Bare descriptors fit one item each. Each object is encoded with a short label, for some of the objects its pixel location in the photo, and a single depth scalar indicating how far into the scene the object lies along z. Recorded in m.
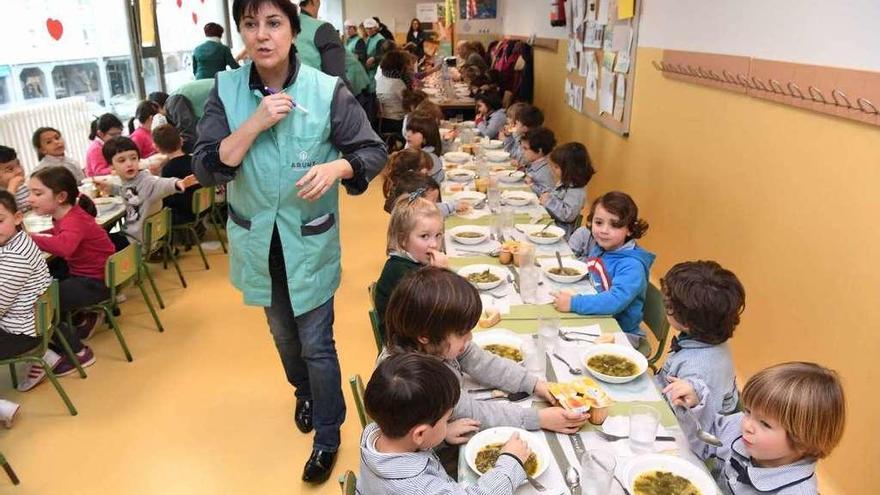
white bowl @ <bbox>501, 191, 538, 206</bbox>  3.90
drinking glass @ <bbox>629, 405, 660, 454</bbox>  1.60
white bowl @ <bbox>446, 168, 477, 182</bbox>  4.64
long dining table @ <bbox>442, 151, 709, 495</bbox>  1.57
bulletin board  4.89
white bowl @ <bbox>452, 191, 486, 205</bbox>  3.87
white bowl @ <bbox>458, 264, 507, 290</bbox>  2.71
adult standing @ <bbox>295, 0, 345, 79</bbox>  4.77
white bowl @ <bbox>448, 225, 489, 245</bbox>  3.16
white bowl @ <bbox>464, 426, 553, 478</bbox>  1.58
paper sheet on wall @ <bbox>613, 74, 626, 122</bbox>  5.03
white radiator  5.16
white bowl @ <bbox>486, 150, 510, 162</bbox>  5.31
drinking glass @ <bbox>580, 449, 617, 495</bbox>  1.42
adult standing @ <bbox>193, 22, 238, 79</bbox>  6.99
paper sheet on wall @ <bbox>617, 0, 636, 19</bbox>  4.69
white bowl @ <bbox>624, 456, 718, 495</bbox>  1.47
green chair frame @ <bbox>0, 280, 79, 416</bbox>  3.00
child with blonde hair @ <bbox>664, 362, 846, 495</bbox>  1.49
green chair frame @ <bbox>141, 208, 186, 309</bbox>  4.09
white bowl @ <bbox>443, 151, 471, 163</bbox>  5.40
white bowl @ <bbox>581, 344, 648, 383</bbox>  1.92
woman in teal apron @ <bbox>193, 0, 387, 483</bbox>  2.00
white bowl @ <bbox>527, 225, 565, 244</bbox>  3.15
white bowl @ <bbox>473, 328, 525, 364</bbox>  2.13
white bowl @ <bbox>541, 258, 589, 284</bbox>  2.65
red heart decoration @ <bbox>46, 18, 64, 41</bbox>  5.90
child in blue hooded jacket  2.63
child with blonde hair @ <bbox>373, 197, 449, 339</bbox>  2.45
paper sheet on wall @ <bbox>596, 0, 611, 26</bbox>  5.37
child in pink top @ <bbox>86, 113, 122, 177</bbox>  5.20
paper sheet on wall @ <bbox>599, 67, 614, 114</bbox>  5.36
